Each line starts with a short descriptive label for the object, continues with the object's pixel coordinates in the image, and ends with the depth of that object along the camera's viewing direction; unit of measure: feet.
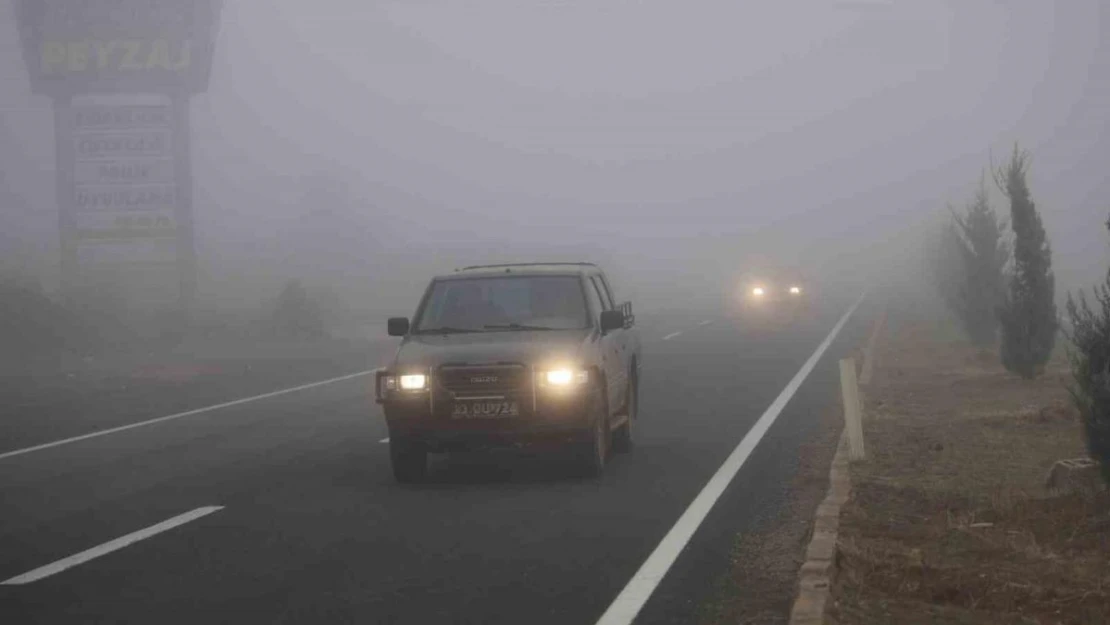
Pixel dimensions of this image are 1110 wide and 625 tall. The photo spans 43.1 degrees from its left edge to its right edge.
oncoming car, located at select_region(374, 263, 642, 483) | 38.45
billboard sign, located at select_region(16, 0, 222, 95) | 139.64
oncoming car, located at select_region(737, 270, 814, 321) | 190.39
